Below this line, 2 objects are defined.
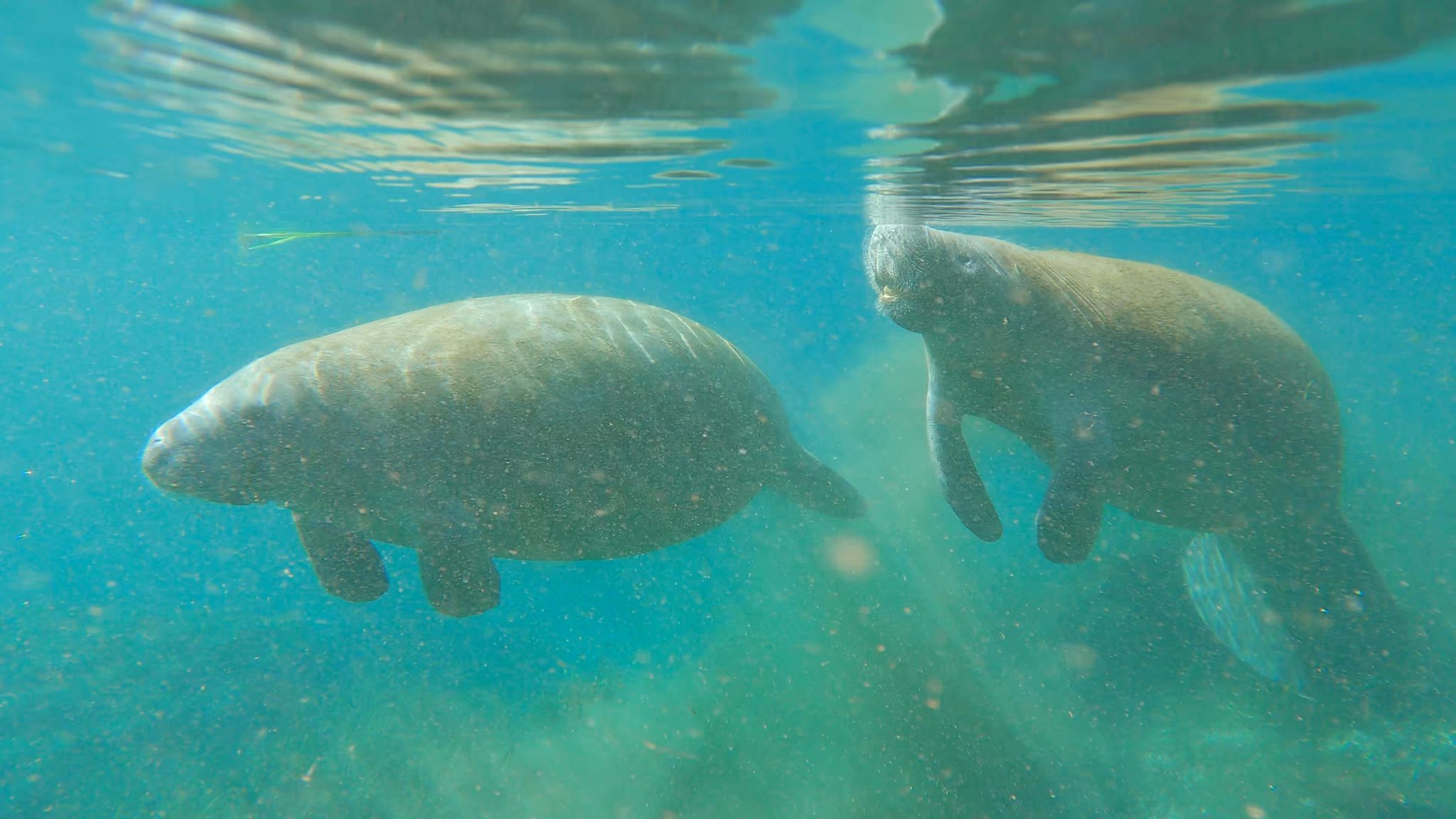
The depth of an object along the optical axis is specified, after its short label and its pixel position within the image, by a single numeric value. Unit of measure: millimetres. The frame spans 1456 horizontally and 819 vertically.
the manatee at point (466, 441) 4613
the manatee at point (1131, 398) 5094
